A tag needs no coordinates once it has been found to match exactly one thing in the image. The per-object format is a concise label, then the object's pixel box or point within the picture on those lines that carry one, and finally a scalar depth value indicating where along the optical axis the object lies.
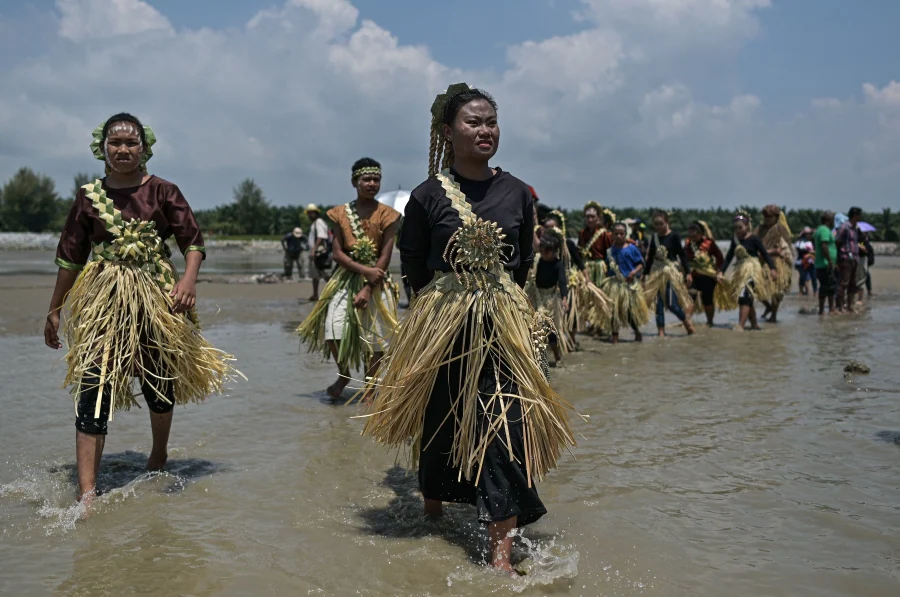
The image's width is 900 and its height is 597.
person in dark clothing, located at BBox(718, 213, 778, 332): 12.54
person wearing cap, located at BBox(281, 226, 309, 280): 20.92
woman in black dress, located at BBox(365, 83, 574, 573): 3.63
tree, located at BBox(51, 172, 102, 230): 73.06
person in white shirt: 15.85
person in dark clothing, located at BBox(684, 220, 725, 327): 12.64
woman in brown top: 4.27
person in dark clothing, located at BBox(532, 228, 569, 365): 8.91
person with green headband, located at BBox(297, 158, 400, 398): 6.62
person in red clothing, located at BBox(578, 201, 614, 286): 11.34
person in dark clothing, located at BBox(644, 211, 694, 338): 11.80
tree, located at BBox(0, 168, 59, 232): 70.31
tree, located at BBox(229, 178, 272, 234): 68.38
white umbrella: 18.56
